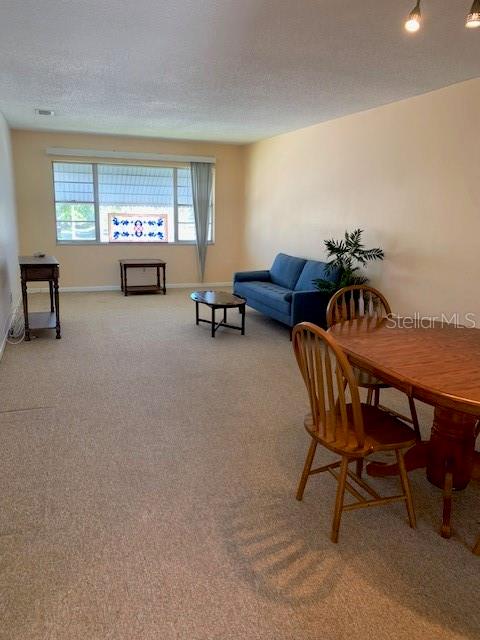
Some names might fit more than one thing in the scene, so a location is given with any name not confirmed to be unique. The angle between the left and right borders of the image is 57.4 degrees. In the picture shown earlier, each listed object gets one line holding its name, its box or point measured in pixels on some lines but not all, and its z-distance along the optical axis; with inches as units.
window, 285.6
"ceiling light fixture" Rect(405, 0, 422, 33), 67.8
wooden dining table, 66.2
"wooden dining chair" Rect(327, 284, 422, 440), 98.5
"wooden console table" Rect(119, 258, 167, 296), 282.2
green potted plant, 182.8
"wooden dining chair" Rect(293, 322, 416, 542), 69.6
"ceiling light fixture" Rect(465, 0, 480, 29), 62.4
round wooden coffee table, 192.5
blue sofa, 188.5
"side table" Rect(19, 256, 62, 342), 172.4
